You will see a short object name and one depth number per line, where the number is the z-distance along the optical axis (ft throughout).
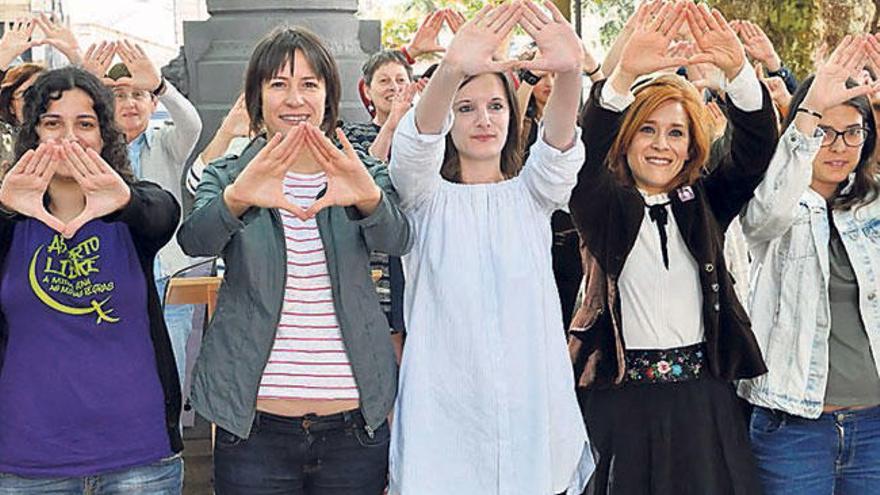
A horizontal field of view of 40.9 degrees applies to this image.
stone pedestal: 19.35
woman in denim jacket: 10.83
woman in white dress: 9.71
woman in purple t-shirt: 9.42
